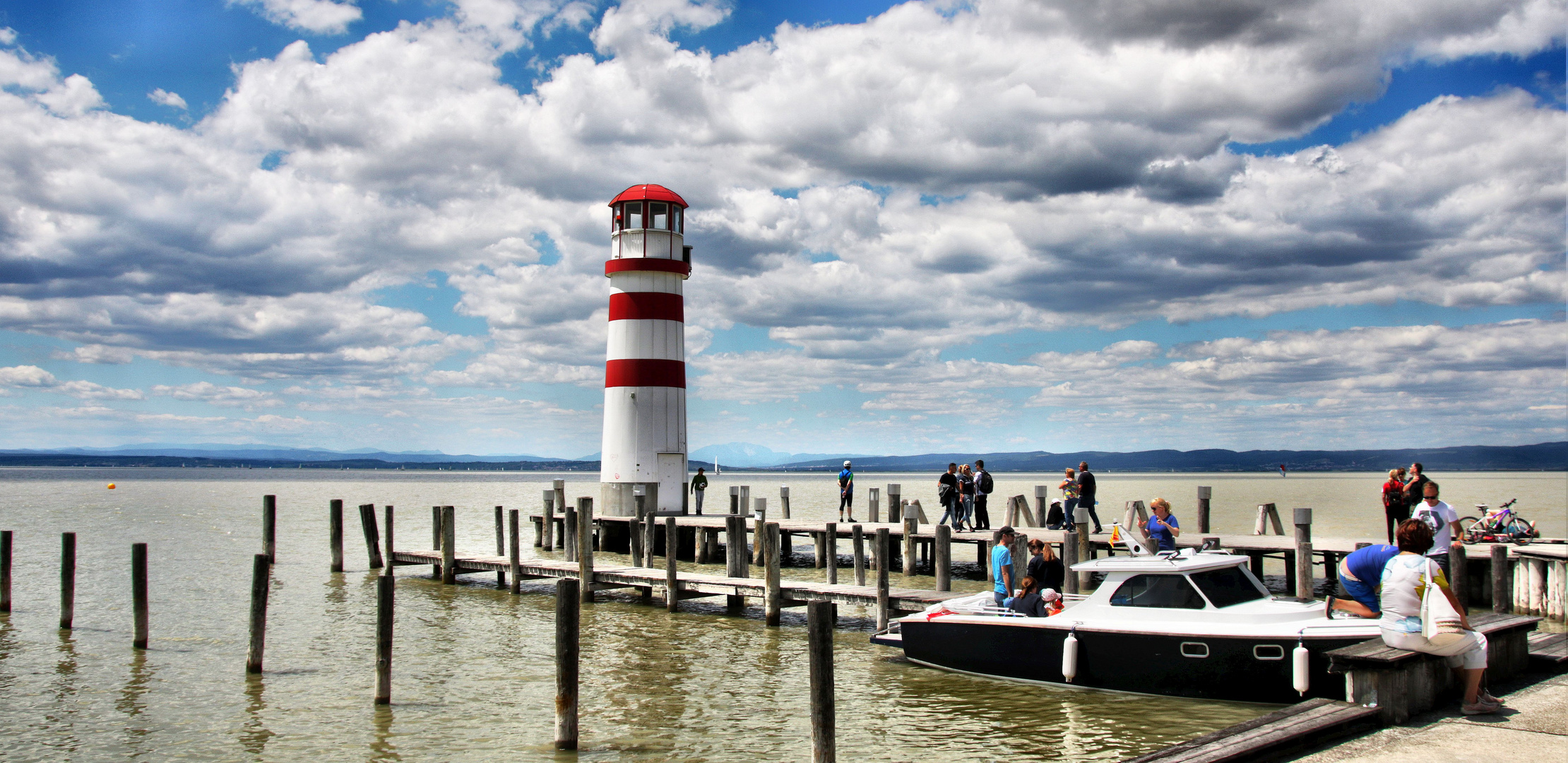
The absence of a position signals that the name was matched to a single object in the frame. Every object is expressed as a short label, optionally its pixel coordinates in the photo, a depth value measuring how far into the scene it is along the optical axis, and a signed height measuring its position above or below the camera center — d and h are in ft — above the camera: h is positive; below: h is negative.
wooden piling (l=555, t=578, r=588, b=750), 33.86 -7.80
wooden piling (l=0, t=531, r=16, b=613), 61.93 -8.05
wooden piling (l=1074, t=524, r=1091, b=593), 61.41 -6.93
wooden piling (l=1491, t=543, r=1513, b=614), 48.03 -6.81
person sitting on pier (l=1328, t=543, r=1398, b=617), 31.91 -4.40
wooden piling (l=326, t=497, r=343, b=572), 84.07 -7.83
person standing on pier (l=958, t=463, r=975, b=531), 81.00 -4.33
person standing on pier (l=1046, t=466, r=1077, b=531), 73.05 -4.10
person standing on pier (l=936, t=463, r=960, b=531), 78.18 -3.96
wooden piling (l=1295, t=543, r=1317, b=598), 55.52 -7.18
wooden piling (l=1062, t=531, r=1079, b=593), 54.03 -6.11
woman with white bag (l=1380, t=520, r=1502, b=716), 26.21 -4.64
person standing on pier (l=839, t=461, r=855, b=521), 91.76 -4.52
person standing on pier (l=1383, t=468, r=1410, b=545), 57.72 -3.57
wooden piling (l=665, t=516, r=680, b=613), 61.87 -8.80
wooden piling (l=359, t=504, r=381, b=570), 85.20 -7.93
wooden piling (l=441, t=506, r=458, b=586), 74.33 -8.56
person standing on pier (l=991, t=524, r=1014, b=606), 45.68 -5.69
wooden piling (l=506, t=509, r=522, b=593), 69.92 -8.33
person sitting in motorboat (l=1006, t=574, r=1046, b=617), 43.21 -6.96
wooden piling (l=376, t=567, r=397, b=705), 40.29 -7.74
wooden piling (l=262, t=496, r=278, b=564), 81.56 -6.96
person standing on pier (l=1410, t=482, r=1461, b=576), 46.68 -3.85
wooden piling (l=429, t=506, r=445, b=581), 84.23 -7.44
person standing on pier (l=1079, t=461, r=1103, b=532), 69.87 -3.50
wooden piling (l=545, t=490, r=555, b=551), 99.04 -8.74
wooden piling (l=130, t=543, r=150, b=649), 50.67 -7.78
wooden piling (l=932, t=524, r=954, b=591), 56.34 -6.64
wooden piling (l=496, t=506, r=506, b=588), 91.30 -8.51
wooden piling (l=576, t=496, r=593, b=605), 63.41 -6.36
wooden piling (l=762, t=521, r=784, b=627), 56.45 -8.40
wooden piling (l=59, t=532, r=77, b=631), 57.21 -7.78
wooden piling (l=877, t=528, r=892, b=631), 52.70 -7.58
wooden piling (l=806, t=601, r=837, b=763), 28.99 -6.96
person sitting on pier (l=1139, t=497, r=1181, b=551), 47.96 -4.25
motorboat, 35.96 -7.49
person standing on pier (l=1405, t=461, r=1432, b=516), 55.11 -2.70
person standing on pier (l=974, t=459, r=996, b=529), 78.07 -4.02
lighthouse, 83.66 +7.24
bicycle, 61.67 -5.67
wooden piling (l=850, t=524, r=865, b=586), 67.21 -7.58
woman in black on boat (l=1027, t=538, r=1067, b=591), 44.24 -5.66
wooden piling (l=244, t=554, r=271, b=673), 45.68 -7.75
